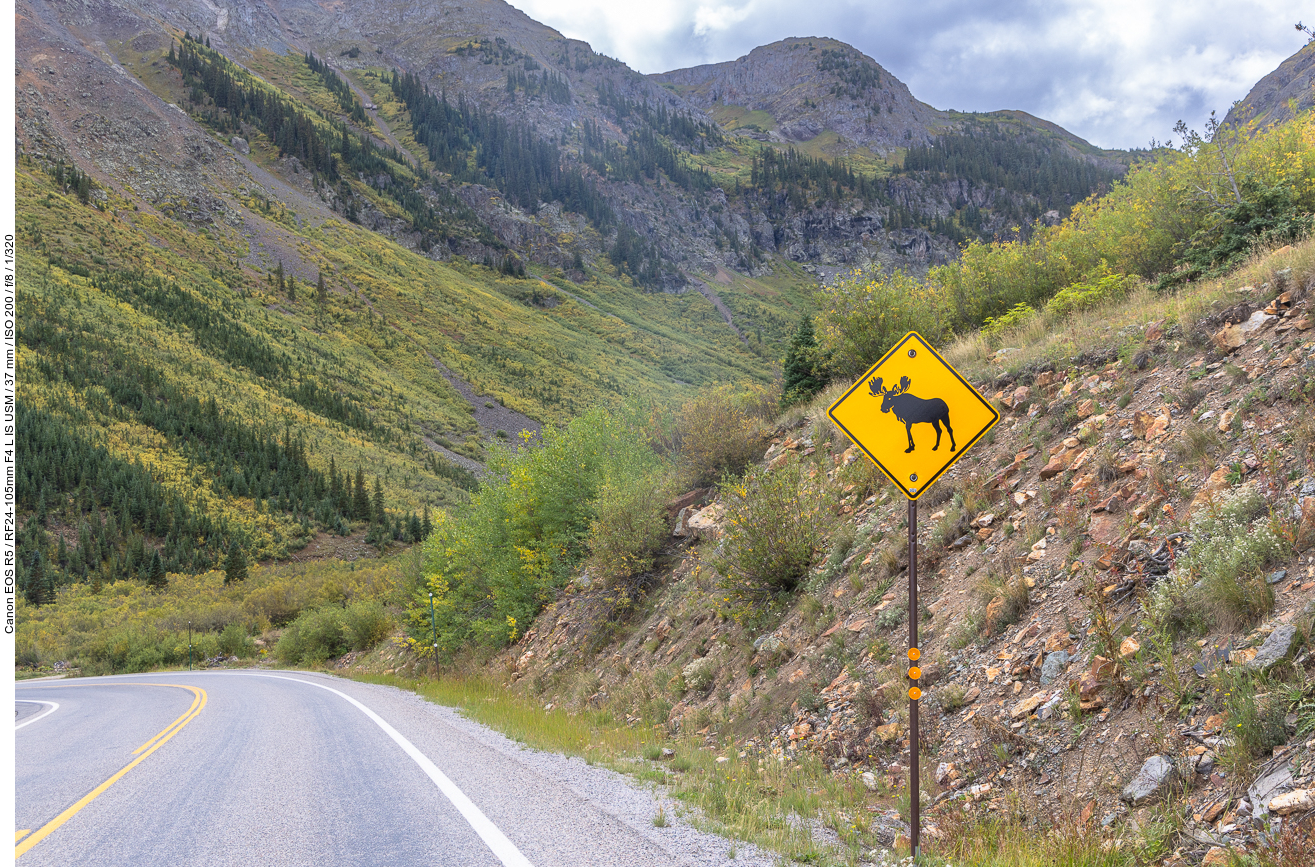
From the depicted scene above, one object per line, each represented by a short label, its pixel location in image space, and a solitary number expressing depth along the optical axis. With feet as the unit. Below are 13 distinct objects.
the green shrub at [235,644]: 154.81
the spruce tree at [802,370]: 57.41
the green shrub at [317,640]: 130.21
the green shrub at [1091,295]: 39.40
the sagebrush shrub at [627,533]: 49.57
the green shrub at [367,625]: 122.93
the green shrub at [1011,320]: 42.83
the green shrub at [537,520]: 62.85
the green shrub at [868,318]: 54.70
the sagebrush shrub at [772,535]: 34.17
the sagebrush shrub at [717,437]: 51.80
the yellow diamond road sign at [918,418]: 15.51
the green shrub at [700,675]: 33.04
